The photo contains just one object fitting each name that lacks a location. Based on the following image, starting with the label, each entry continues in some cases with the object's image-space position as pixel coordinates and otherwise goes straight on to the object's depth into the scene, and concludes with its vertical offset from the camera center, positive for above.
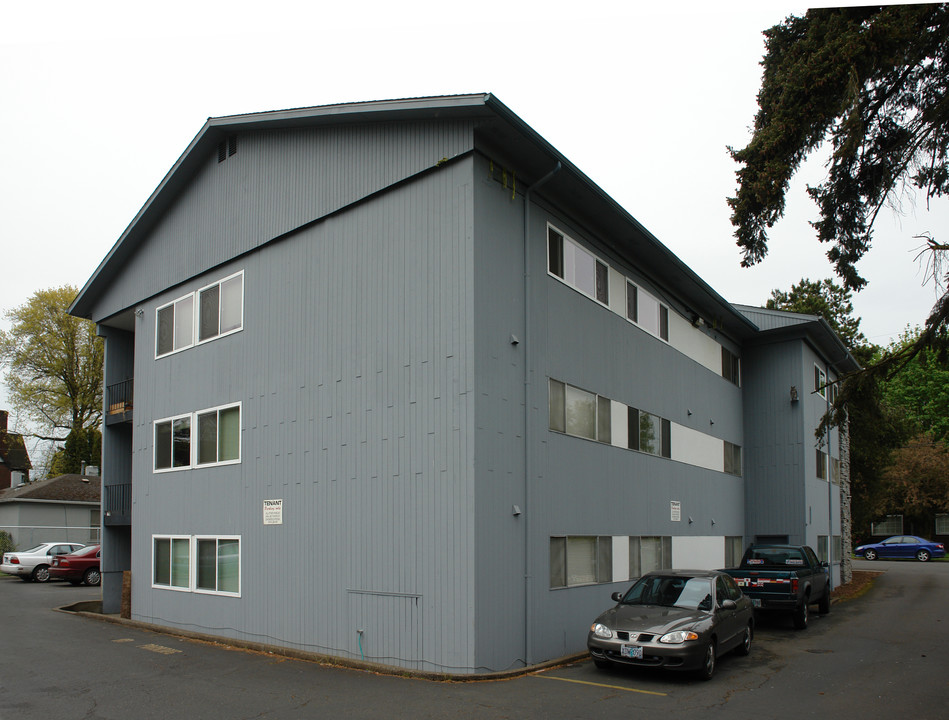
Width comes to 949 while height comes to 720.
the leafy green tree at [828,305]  45.41 +7.66
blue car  42.97 -6.36
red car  28.95 -4.68
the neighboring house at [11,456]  54.16 -1.14
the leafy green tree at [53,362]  50.16 +4.93
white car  30.19 -4.62
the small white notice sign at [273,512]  14.55 -1.37
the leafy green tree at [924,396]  55.66 +2.72
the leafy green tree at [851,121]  9.48 +4.01
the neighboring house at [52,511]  36.97 -3.44
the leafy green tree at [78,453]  46.25 -0.79
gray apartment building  11.89 +0.83
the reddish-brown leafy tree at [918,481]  45.38 -2.75
